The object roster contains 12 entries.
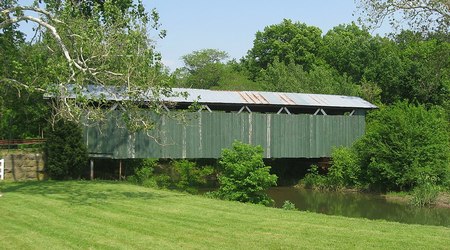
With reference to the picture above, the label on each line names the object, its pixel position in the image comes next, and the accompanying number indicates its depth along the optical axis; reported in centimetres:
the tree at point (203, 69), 4928
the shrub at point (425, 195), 1919
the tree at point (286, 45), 4966
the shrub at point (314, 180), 2453
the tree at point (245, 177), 1583
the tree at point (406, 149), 2162
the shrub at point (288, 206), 1485
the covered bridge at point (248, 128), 2033
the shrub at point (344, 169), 2350
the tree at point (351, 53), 4097
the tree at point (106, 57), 1228
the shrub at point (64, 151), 1873
